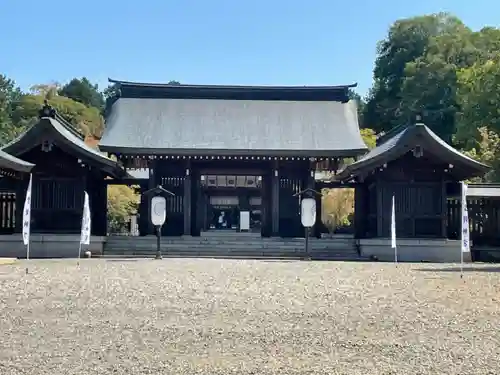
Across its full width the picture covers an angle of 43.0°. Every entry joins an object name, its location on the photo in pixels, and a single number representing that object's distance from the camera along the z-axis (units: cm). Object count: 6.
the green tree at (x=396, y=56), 5494
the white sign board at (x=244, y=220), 3884
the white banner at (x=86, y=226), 1802
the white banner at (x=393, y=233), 1862
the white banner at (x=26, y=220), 1662
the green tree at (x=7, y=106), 4722
